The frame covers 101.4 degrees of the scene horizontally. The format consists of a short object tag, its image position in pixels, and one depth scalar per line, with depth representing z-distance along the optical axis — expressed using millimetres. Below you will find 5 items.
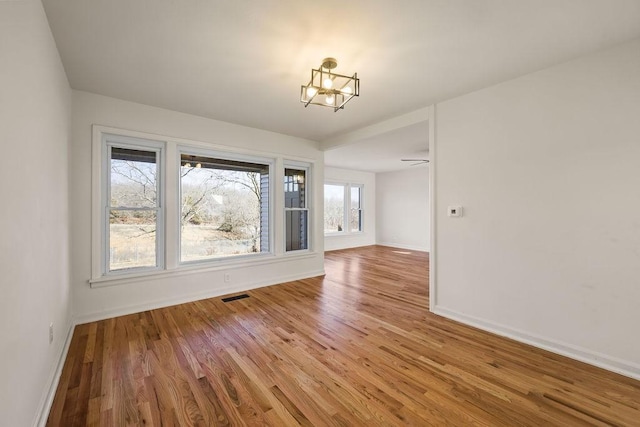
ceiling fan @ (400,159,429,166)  6459
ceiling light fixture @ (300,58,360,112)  2301
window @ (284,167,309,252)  4926
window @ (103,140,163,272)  3256
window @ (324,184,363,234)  8453
